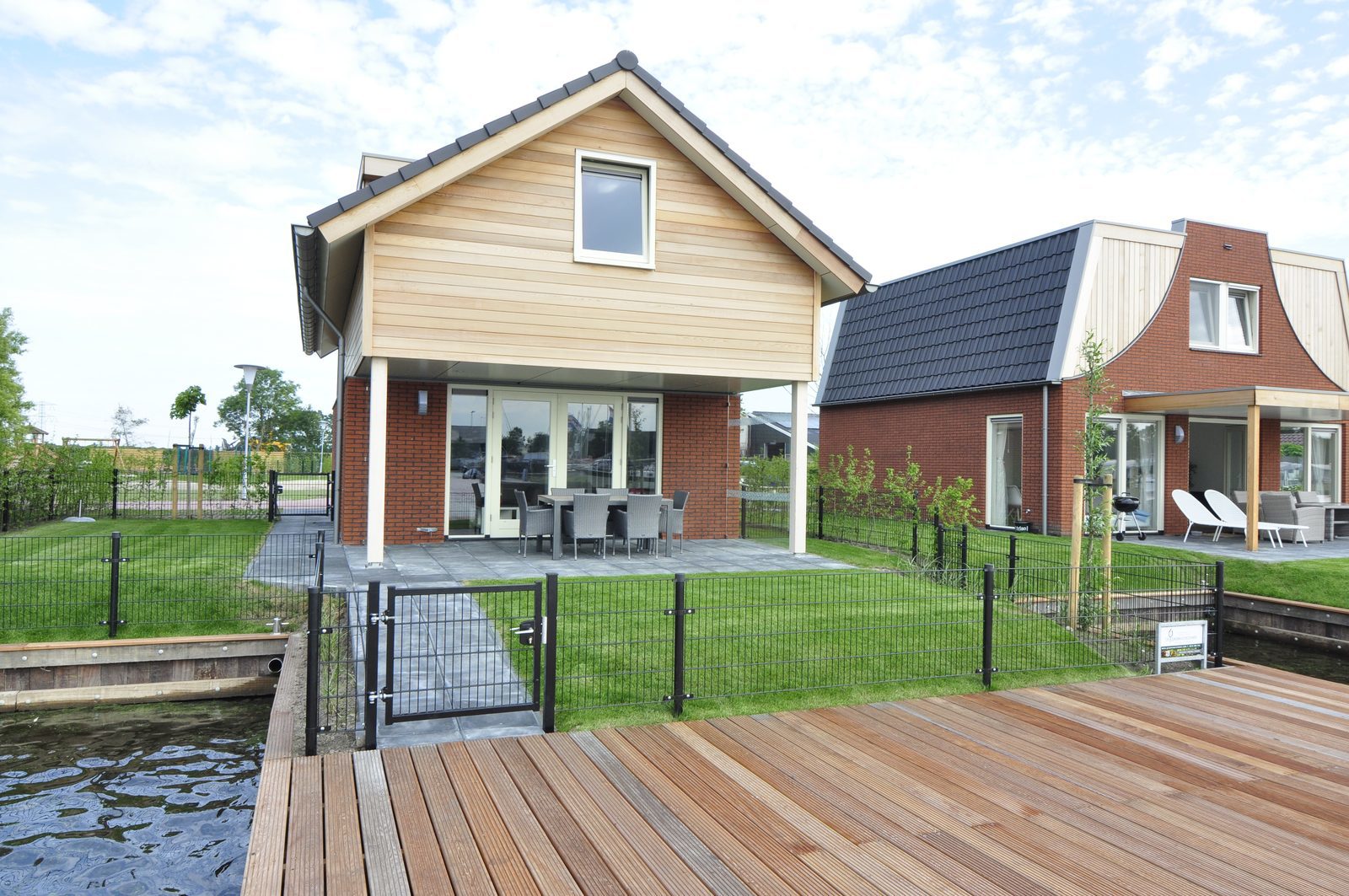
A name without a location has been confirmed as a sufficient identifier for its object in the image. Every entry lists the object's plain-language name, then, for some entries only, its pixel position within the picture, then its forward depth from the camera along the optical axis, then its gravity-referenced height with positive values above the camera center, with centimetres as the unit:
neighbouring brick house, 1494 +197
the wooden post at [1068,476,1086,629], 777 -82
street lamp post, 2028 +197
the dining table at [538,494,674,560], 1043 -59
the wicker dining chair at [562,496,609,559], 1033 -72
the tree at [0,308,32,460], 1457 +102
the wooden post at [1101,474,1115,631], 758 -86
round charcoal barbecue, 1372 -79
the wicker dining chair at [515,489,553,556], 1079 -80
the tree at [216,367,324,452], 7469 +364
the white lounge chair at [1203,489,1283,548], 1473 -72
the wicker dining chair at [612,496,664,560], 1068 -74
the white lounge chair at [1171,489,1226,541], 1443 -76
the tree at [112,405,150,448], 5528 +207
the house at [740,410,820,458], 3609 +117
